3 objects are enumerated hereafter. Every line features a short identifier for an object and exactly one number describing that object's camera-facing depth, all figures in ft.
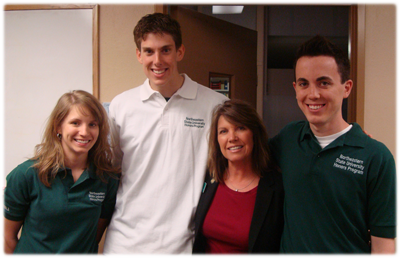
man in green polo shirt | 3.59
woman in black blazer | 4.46
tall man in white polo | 4.75
